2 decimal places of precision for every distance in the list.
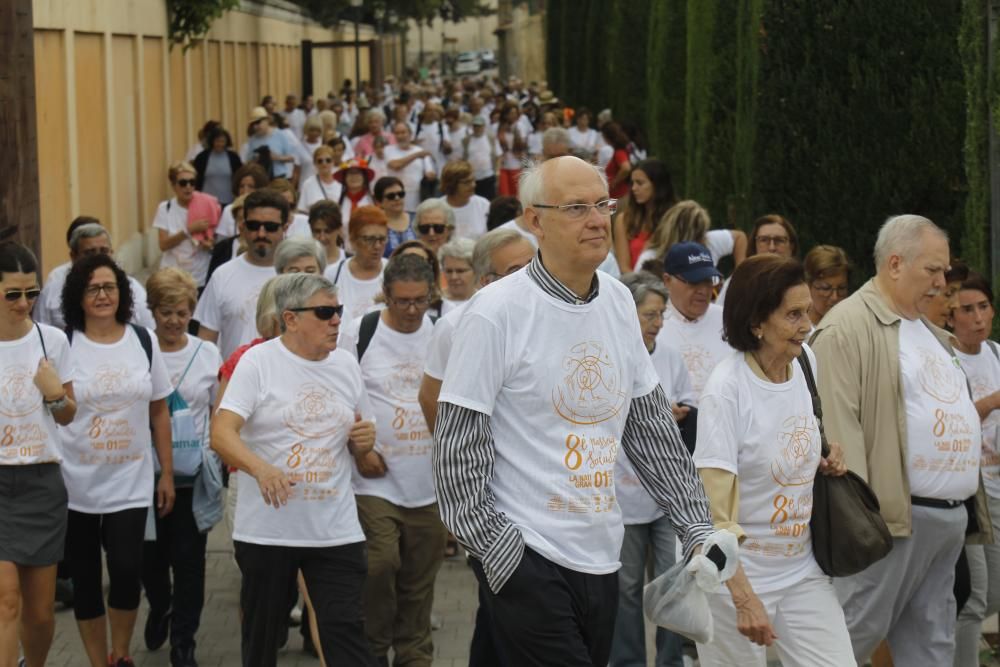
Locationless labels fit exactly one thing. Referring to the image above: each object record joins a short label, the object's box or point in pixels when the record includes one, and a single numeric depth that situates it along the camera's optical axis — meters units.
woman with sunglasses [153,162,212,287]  21.00
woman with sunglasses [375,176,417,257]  18.55
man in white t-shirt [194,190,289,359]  14.98
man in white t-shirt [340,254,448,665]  11.72
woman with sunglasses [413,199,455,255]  16.59
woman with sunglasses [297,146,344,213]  24.04
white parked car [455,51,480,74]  162.92
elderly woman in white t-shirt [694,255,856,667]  8.75
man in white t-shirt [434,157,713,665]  7.13
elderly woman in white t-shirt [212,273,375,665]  10.24
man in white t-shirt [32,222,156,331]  14.65
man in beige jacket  9.83
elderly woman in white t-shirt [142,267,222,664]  12.66
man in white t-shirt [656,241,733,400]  12.01
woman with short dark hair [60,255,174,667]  11.88
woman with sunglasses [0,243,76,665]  10.90
